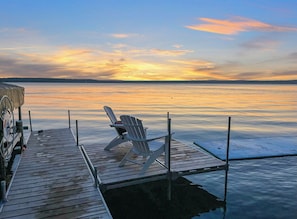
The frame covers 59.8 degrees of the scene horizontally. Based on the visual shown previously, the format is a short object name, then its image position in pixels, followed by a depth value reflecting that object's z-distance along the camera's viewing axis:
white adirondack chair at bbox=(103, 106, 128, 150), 7.27
